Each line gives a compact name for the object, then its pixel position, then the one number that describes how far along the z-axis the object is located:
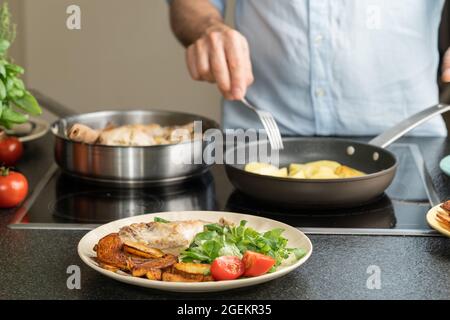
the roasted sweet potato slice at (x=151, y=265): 1.60
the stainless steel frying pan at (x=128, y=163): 1.99
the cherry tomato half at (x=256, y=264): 1.60
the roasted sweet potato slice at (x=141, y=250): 1.63
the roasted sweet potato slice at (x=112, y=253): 1.62
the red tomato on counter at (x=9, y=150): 2.14
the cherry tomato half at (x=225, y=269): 1.59
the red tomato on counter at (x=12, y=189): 1.90
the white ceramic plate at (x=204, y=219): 1.57
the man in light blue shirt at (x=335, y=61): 2.42
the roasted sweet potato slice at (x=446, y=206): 1.78
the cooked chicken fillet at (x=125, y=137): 2.05
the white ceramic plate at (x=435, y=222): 1.74
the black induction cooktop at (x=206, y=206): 1.85
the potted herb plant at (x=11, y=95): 2.02
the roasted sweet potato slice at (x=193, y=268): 1.59
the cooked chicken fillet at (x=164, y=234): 1.67
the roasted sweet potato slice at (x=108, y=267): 1.62
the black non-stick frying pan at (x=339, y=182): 1.86
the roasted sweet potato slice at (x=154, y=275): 1.59
